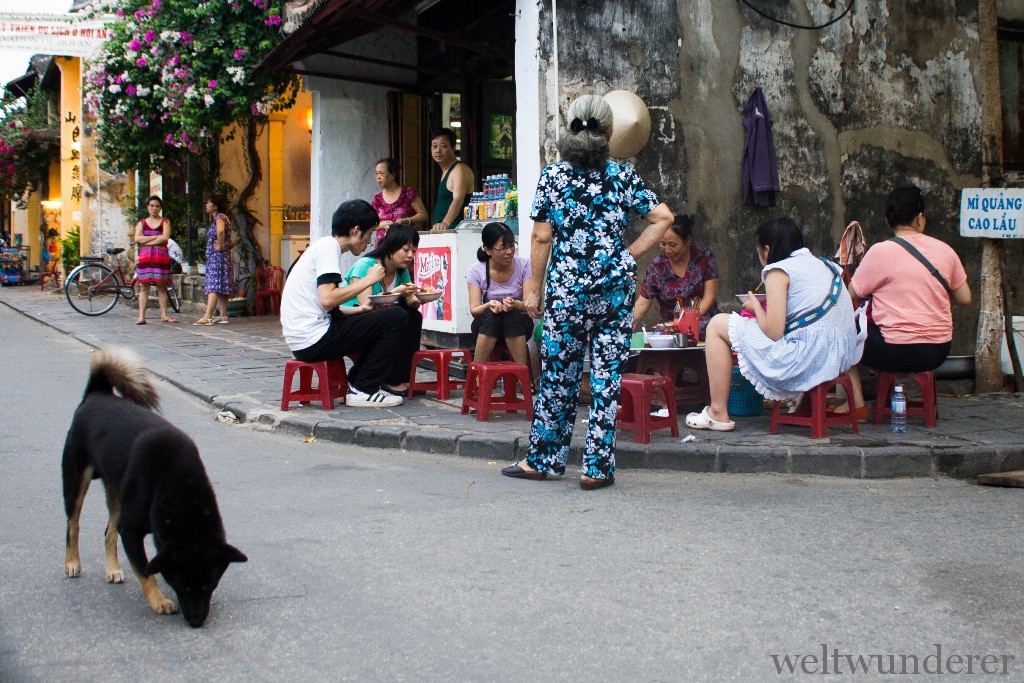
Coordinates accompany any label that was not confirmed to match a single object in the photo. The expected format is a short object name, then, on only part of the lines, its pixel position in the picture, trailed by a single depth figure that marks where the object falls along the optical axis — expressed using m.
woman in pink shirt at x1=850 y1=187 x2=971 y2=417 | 6.95
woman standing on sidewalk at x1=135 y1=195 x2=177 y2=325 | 15.27
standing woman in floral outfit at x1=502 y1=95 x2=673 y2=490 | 5.46
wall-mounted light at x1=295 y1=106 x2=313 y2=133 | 18.40
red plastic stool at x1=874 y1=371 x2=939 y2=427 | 7.06
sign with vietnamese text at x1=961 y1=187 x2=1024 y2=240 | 8.66
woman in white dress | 6.49
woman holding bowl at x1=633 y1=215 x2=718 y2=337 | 7.85
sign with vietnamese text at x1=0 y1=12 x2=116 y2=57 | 19.55
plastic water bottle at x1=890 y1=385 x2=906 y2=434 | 6.80
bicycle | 17.28
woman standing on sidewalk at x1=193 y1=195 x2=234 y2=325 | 15.05
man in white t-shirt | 7.80
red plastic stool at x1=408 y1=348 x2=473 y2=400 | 8.36
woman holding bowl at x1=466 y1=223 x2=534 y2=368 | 7.93
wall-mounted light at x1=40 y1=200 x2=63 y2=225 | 32.94
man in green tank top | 10.27
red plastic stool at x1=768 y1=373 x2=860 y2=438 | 6.60
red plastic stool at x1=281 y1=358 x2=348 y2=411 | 7.83
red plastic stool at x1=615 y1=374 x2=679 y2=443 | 6.49
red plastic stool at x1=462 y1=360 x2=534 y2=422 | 7.32
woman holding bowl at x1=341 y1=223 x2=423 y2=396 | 8.27
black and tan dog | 3.36
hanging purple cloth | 8.17
